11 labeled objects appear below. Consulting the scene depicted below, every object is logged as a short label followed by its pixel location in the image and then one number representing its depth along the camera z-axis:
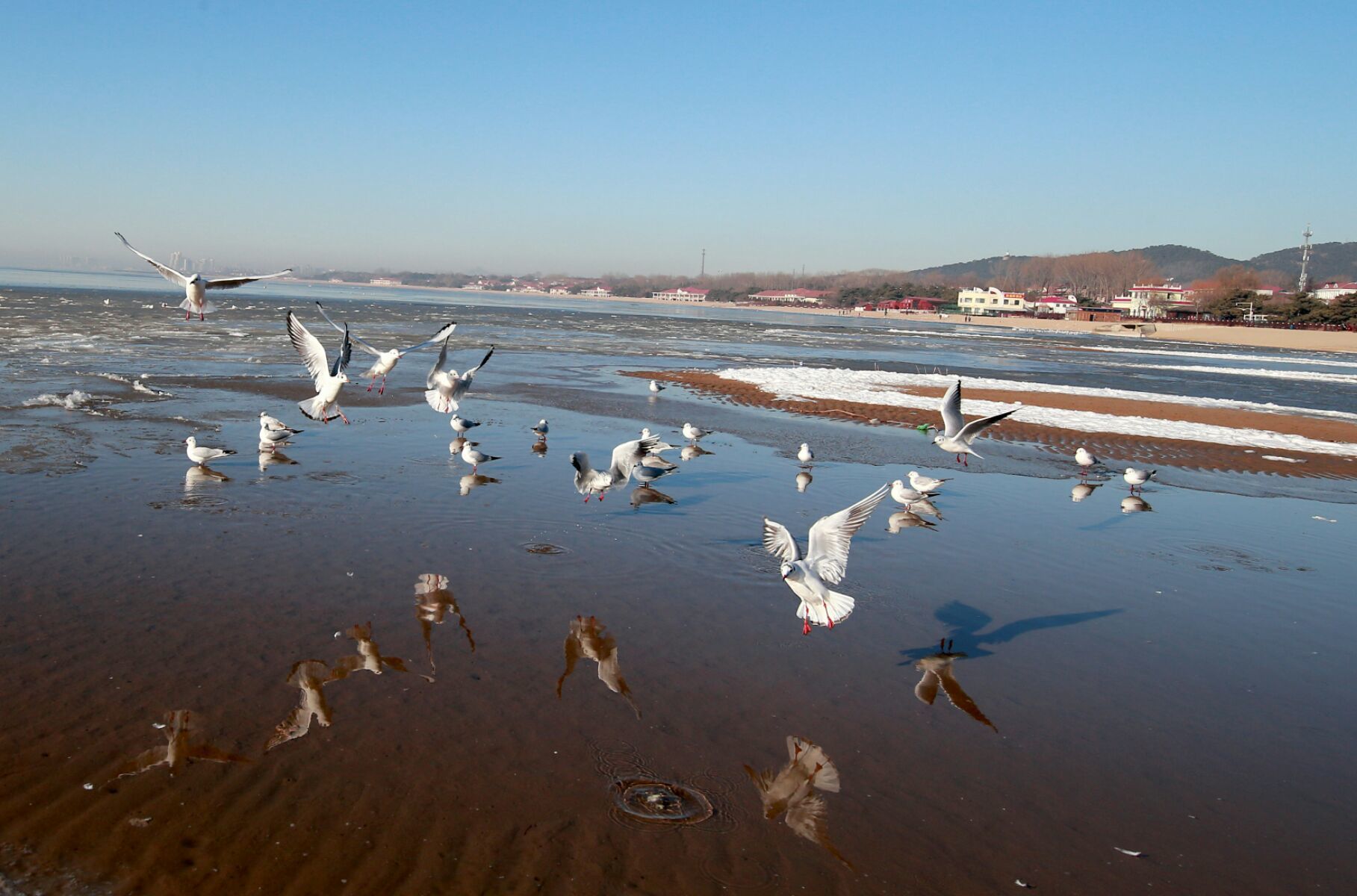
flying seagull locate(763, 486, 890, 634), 7.56
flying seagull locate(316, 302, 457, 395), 12.48
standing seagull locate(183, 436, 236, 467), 12.23
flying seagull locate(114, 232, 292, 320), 12.66
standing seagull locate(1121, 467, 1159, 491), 14.28
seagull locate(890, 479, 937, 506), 12.22
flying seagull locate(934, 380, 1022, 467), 12.17
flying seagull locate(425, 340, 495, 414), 13.54
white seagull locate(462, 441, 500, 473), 13.23
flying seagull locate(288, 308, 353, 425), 11.66
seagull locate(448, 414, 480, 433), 15.45
